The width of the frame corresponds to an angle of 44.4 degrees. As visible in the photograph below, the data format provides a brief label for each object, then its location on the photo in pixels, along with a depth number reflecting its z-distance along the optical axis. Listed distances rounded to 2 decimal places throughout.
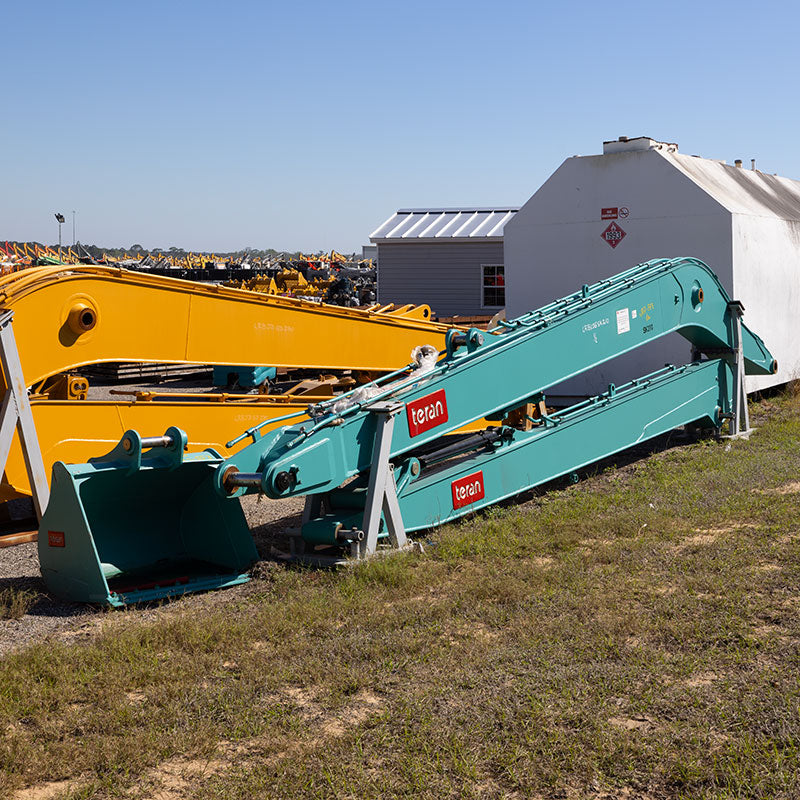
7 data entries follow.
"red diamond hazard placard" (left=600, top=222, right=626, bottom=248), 12.60
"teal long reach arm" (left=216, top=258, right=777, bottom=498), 6.32
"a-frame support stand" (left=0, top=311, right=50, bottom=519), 7.24
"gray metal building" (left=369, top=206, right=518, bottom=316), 24.61
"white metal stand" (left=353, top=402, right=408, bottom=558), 6.59
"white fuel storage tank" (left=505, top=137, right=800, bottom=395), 12.05
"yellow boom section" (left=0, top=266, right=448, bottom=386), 7.57
